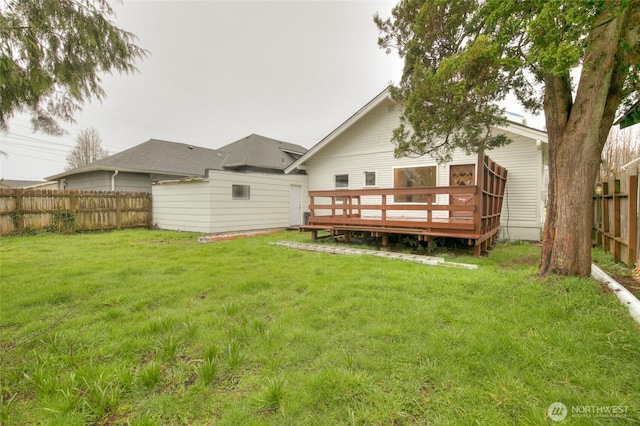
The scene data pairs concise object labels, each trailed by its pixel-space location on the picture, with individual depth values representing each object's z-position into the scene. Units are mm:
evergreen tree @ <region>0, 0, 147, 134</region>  3627
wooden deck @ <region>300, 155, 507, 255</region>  5749
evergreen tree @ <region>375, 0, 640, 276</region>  3062
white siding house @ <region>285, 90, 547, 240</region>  8227
